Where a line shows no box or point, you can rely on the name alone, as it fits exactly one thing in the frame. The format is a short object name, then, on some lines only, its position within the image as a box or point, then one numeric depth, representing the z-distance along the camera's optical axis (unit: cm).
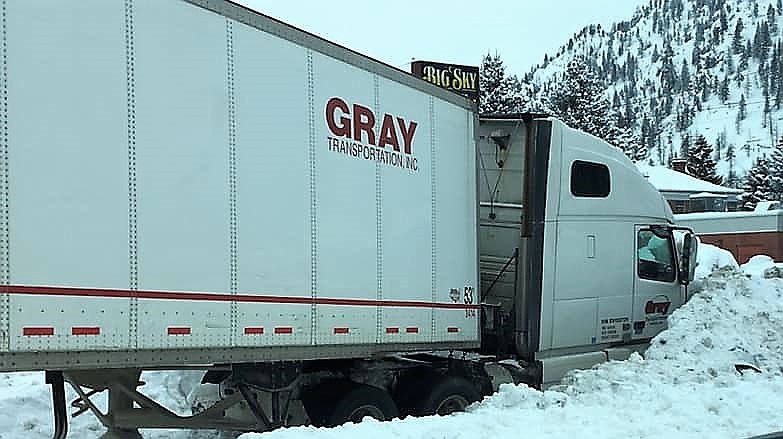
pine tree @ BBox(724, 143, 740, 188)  13152
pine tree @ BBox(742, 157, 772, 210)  8669
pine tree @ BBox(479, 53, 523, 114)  5059
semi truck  516
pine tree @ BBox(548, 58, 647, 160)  5832
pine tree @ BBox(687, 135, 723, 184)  8944
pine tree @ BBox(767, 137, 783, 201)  8538
